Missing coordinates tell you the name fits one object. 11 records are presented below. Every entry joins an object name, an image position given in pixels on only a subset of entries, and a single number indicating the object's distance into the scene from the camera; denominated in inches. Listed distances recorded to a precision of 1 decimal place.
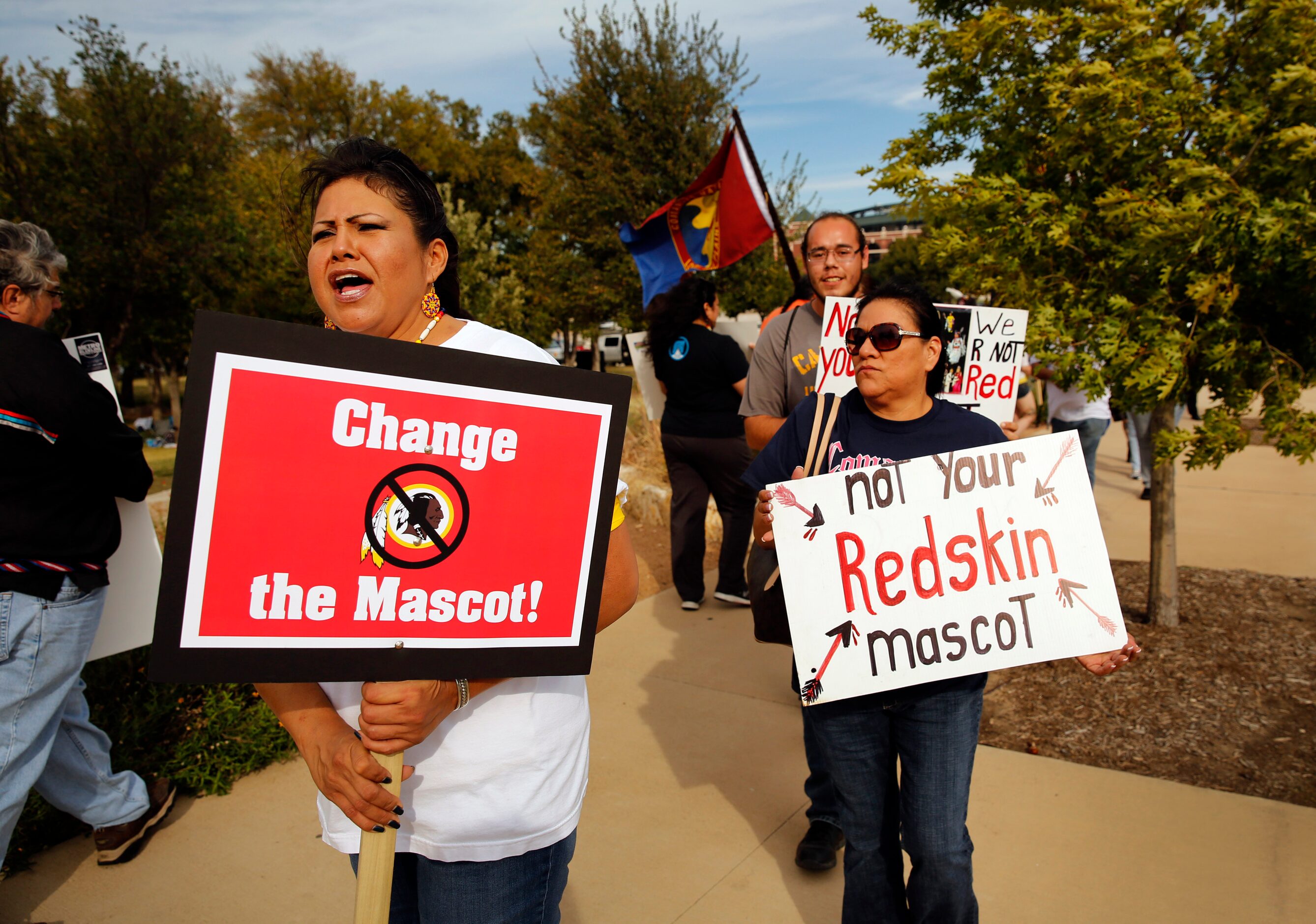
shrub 144.4
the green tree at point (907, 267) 1394.1
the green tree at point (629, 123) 527.2
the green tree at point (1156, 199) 148.0
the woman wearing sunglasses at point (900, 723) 90.6
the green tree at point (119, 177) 536.7
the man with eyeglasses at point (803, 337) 147.2
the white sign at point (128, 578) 133.8
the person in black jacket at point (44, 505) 102.1
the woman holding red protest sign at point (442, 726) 63.2
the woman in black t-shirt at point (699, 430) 225.6
